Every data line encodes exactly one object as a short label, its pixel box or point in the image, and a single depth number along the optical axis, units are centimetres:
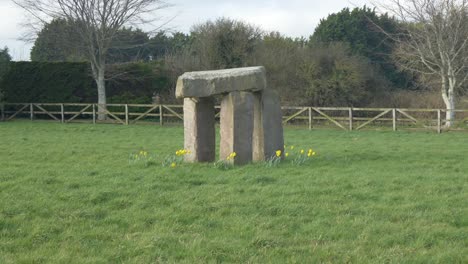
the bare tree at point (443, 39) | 2289
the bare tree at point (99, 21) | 2834
